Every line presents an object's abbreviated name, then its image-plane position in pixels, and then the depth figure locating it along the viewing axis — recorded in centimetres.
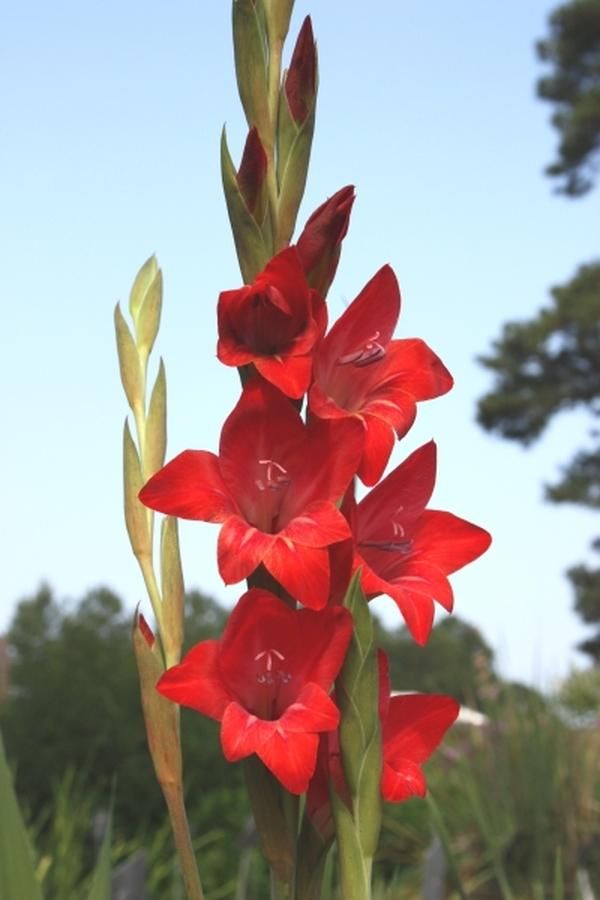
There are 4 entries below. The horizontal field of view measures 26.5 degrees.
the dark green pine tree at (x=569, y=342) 1836
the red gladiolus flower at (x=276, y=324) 103
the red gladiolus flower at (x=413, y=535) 111
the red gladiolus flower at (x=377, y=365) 111
